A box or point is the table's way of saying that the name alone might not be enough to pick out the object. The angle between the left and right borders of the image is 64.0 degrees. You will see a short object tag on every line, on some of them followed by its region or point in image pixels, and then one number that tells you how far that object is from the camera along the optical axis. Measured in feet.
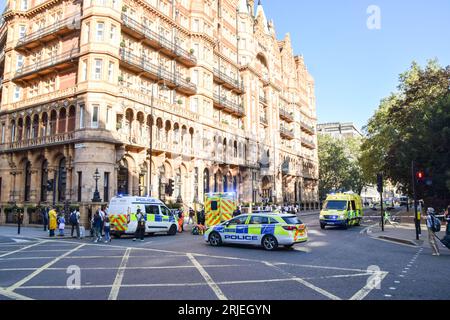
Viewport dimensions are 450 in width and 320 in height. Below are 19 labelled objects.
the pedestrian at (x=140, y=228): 62.08
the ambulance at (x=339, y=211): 85.10
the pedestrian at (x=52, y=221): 69.26
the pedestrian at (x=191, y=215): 105.81
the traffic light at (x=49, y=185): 84.48
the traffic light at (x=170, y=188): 89.42
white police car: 48.78
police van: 68.44
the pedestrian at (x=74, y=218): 69.92
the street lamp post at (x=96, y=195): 86.69
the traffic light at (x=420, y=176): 64.75
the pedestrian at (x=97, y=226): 61.36
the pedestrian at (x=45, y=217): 84.05
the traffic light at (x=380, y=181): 76.79
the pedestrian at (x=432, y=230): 44.32
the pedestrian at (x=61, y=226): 71.43
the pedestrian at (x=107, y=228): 61.57
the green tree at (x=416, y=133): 95.04
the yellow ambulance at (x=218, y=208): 81.66
